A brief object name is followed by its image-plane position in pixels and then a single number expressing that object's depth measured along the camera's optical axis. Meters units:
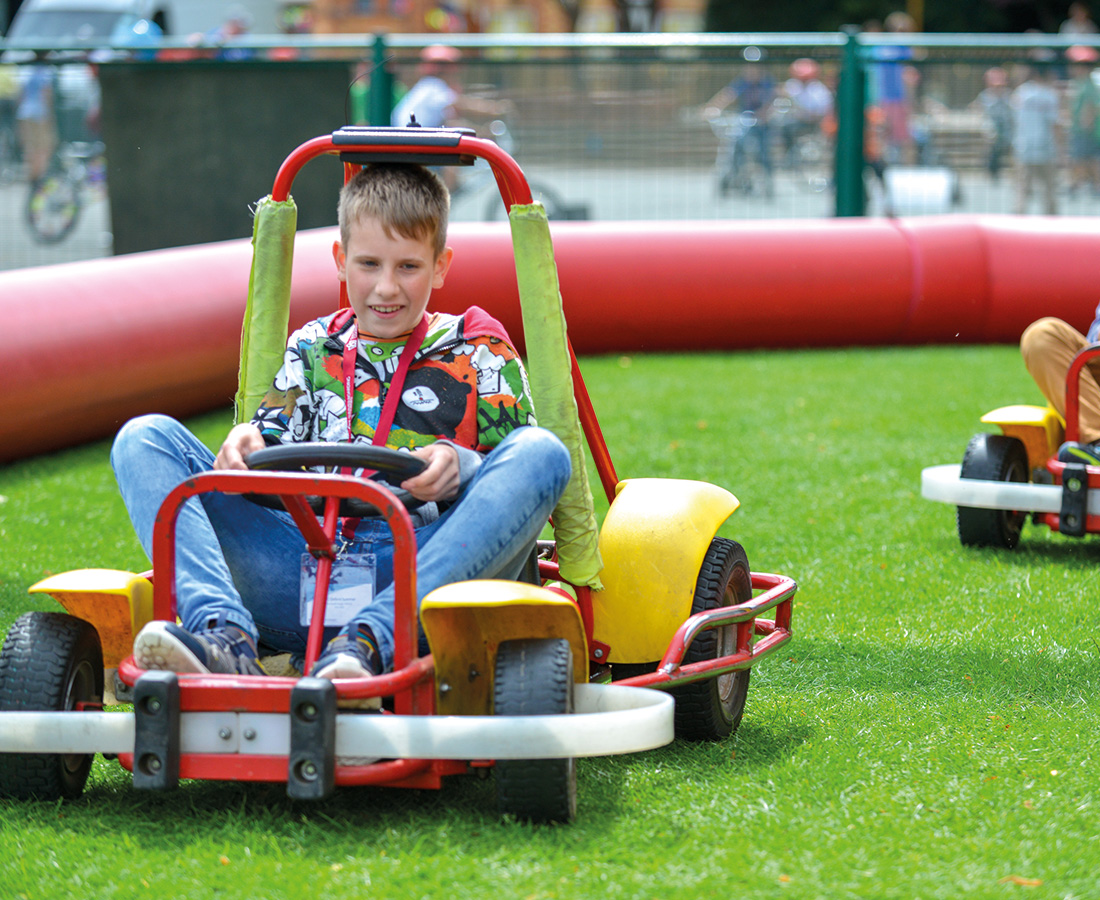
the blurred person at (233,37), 10.32
